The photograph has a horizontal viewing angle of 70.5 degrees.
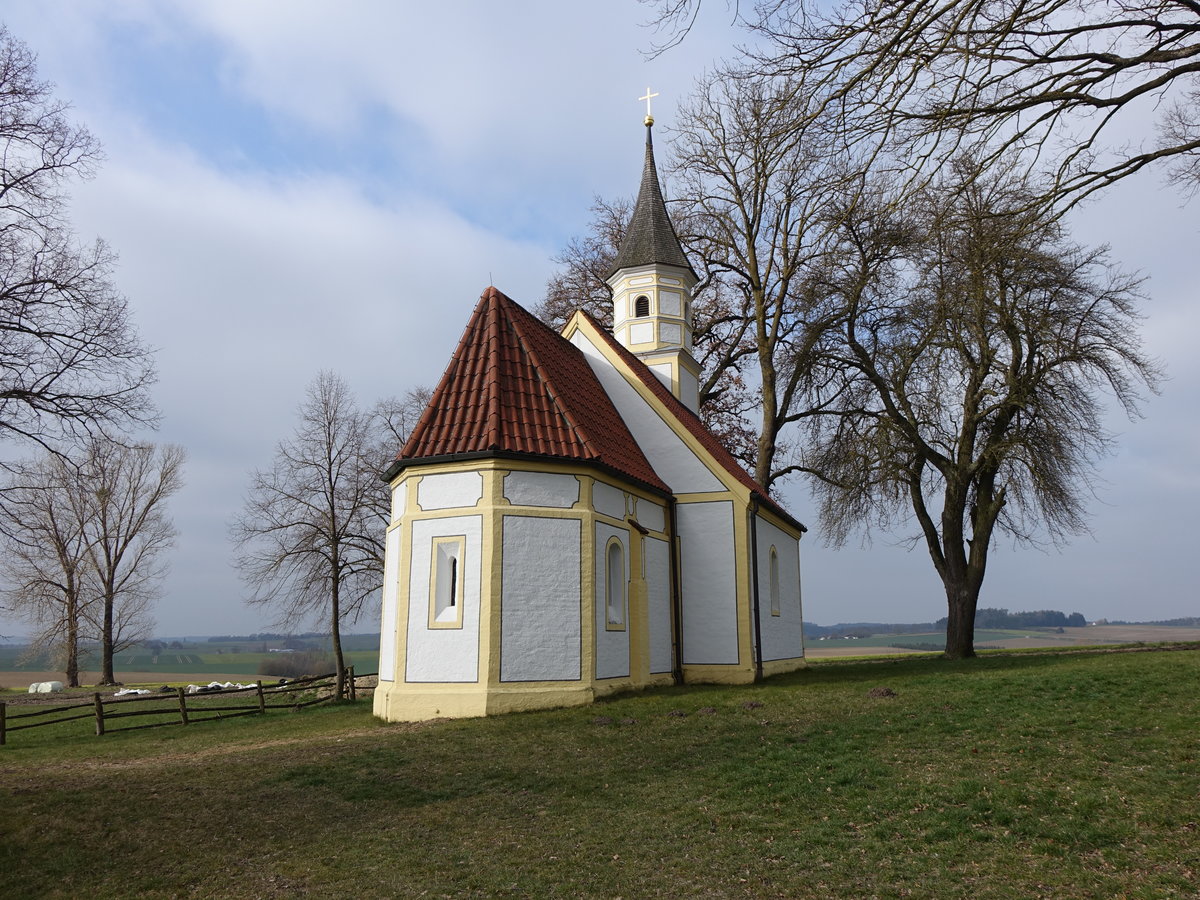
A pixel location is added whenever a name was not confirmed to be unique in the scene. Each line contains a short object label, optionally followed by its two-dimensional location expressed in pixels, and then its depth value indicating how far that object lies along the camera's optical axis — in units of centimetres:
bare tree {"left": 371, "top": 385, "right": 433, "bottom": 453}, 3010
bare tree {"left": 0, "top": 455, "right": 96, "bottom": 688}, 3800
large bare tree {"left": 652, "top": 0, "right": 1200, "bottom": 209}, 651
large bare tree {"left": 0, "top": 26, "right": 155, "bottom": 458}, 1400
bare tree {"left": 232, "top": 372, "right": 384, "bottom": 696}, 2741
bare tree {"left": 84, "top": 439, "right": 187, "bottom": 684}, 3925
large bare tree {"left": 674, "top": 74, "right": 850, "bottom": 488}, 2756
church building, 1480
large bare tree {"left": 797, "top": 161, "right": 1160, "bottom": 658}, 2208
